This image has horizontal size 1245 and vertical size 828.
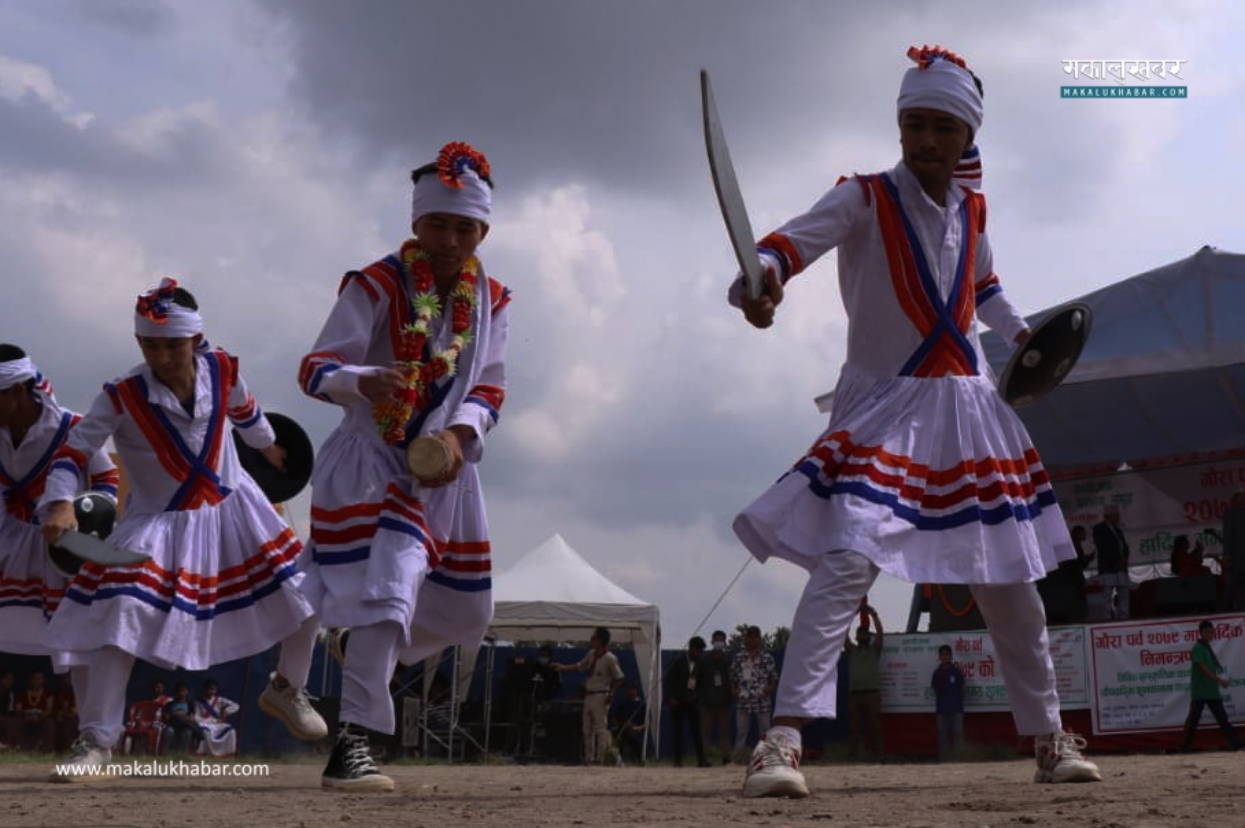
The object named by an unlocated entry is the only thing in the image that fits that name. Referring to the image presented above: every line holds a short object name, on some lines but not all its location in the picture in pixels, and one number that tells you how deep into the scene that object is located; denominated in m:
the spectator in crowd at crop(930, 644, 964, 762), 15.97
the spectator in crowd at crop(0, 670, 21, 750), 17.16
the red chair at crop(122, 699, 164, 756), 17.20
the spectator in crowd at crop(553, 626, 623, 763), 18.55
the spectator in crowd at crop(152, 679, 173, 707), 18.47
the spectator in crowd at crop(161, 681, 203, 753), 17.06
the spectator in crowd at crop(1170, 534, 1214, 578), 16.62
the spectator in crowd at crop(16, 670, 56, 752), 17.06
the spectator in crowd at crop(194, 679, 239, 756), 17.57
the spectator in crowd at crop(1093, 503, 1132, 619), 16.45
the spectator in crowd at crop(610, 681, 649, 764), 20.14
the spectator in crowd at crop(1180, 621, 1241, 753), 13.33
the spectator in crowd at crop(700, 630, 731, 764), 18.23
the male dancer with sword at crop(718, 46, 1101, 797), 4.95
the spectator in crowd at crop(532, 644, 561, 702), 20.72
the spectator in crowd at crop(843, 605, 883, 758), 17.11
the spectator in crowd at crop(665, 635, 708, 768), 17.86
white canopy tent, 20.81
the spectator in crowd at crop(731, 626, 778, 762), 17.39
